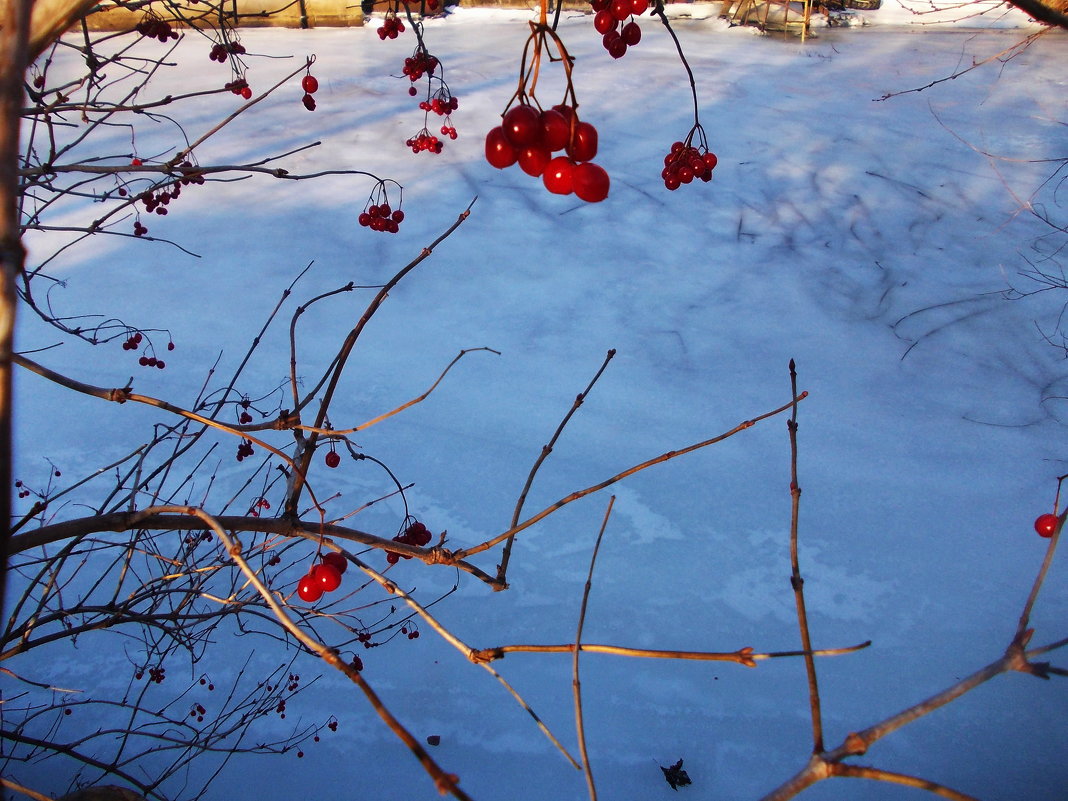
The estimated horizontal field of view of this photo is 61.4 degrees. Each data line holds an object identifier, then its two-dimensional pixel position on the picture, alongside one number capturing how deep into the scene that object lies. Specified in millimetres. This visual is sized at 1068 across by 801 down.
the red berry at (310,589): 324
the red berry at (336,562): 332
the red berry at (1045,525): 503
